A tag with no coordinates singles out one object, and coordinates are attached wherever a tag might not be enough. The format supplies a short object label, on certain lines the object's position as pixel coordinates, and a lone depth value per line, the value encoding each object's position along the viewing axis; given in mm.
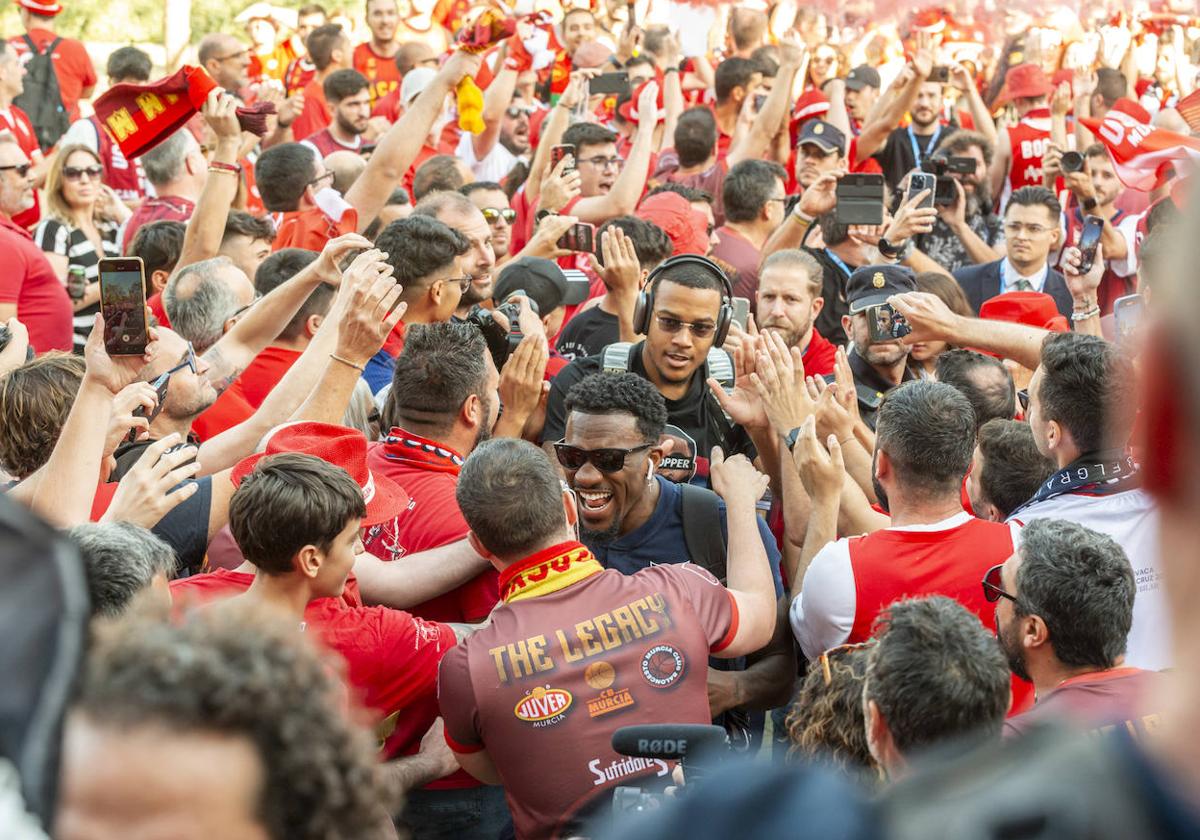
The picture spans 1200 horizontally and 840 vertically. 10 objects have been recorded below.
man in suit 7535
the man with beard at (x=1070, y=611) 3023
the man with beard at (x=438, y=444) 3875
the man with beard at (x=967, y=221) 8953
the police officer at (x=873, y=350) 5402
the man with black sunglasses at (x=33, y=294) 6020
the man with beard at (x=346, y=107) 9680
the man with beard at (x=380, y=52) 12312
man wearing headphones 5070
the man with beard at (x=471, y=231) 6195
